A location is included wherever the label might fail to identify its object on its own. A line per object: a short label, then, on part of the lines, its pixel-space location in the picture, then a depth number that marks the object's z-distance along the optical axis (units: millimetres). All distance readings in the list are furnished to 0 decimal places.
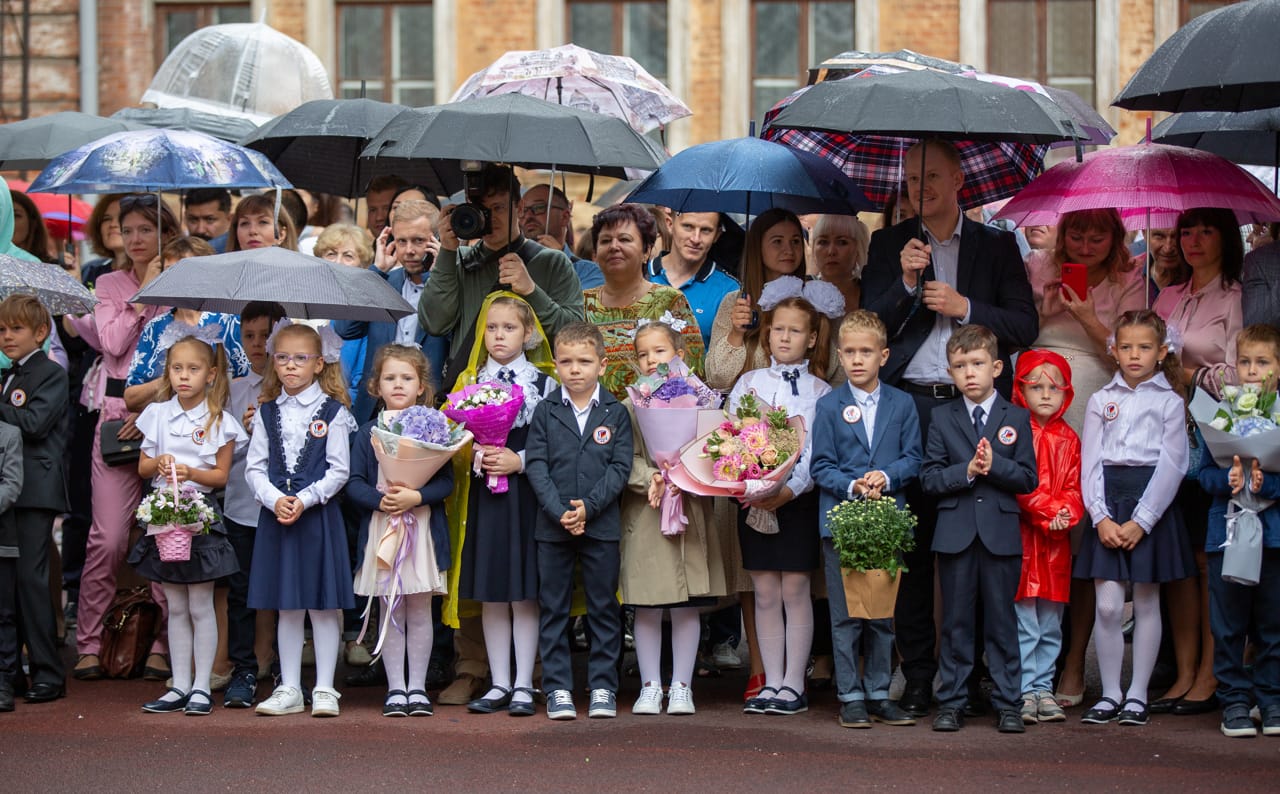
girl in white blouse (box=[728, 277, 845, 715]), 7641
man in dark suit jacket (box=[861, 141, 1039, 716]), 7688
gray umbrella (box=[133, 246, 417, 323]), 7473
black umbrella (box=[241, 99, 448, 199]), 9172
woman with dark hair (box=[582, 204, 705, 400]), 8195
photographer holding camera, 7953
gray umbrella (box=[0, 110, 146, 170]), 9734
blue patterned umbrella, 8383
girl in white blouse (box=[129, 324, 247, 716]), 7746
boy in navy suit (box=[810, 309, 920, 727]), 7426
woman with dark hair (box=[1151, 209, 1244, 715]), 7684
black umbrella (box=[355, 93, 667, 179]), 7371
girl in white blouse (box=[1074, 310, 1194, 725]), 7441
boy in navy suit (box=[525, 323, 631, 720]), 7582
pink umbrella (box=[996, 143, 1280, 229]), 7605
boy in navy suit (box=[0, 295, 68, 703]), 7891
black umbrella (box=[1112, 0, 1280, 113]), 6734
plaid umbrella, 8664
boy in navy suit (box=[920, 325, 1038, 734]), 7371
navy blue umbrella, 7953
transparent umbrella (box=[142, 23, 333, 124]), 11062
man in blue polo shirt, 8828
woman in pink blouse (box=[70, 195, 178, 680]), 8484
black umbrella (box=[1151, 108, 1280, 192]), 8906
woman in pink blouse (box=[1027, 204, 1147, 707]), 7879
